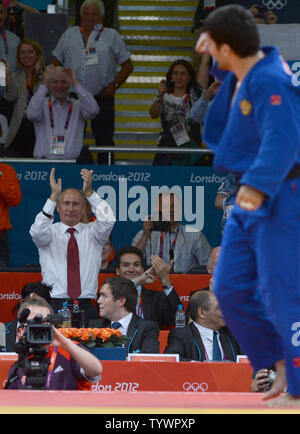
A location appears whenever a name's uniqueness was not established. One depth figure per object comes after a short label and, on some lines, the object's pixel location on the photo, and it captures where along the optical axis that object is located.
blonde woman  20.08
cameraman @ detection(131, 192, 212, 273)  17.69
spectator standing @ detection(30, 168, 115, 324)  15.74
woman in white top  19.52
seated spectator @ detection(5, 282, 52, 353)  14.07
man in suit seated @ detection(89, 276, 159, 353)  13.91
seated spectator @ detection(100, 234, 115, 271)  17.84
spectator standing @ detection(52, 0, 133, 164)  20.89
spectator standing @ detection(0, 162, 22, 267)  17.45
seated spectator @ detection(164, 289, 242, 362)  13.67
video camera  8.79
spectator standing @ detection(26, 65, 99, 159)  19.44
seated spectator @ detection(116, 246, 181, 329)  15.61
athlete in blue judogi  7.00
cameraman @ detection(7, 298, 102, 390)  9.36
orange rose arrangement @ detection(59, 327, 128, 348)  12.48
